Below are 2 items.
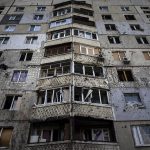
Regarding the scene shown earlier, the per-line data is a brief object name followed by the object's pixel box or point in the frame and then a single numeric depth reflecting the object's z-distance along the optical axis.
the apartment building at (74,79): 13.31
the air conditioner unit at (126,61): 18.48
